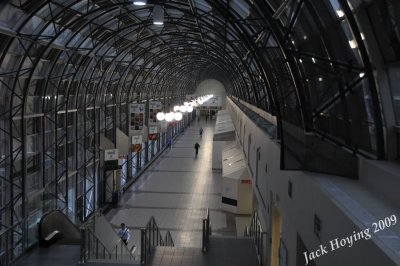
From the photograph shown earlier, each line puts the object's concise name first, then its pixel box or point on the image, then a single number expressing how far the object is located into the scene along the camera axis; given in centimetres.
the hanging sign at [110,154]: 2692
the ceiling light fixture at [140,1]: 1414
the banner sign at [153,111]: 3506
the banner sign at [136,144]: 3038
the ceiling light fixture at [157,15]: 1792
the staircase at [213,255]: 1369
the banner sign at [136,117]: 2967
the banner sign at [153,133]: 3412
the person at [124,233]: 1955
